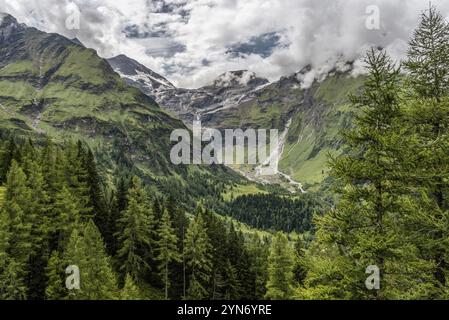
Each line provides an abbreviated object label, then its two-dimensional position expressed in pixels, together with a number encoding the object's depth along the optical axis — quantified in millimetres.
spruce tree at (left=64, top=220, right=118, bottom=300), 44122
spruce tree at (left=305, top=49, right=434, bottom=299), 17156
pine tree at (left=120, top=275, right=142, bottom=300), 45084
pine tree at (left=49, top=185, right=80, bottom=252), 52000
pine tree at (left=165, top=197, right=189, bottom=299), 71938
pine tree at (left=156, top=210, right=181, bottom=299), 65312
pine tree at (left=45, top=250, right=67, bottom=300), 44875
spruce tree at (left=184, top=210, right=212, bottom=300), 67938
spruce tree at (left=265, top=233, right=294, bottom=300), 63175
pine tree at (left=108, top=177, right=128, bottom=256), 68244
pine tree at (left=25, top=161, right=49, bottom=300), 47781
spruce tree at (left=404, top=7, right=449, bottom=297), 17734
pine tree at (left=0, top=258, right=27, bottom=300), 41250
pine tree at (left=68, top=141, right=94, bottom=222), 57844
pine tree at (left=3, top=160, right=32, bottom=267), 45531
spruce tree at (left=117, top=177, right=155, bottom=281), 62062
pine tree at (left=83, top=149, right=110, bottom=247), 64312
